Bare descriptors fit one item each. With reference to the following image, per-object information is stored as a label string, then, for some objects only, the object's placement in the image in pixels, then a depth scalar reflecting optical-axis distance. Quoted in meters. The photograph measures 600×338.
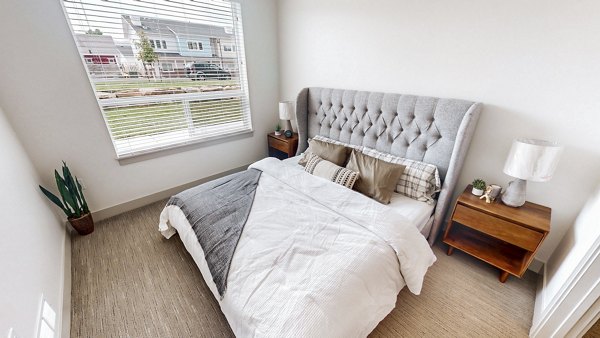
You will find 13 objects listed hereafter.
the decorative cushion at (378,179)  1.71
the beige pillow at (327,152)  2.03
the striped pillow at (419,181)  1.70
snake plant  1.79
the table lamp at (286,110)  2.77
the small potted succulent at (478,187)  1.58
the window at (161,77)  1.92
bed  0.95
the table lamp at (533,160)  1.21
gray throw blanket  1.22
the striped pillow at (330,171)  1.80
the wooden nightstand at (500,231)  1.34
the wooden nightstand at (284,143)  2.83
